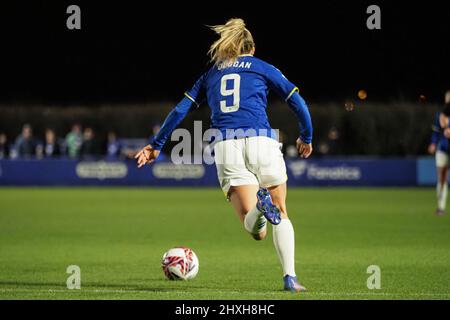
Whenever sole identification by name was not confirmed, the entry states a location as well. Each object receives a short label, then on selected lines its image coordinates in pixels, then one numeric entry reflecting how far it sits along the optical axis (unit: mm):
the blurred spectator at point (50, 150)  35469
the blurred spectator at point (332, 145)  37066
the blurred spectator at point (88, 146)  35131
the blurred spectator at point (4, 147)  38125
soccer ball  9523
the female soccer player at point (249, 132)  8414
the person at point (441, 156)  19047
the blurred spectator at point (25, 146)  34416
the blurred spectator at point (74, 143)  35312
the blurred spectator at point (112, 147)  37303
